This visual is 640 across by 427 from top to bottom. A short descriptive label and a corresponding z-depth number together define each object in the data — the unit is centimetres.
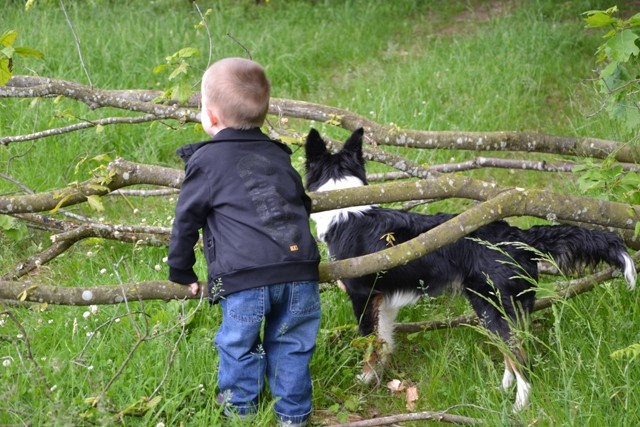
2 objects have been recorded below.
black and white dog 366
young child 320
